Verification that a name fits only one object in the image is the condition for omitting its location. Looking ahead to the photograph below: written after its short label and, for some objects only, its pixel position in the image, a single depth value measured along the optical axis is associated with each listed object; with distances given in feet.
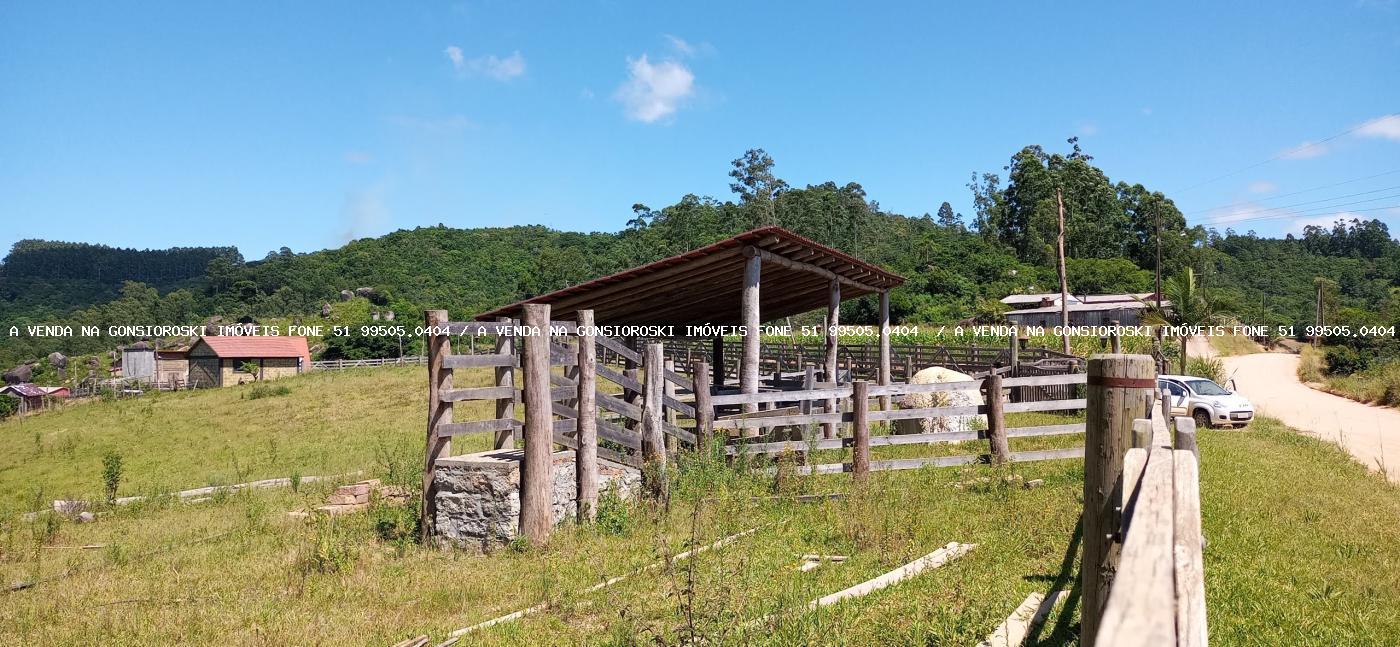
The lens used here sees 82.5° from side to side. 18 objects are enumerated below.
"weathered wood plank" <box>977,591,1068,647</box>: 13.91
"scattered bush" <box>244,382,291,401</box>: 122.52
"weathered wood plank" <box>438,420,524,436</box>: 26.19
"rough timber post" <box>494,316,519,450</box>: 30.32
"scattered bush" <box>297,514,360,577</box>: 23.49
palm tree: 102.51
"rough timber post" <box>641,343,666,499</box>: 29.17
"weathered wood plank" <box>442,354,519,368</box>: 26.48
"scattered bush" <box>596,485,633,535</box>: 26.53
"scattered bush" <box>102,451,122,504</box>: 42.83
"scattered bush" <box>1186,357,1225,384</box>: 83.15
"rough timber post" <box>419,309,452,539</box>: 26.48
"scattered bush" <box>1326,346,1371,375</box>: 107.45
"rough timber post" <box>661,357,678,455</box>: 31.61
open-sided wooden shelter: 38.70
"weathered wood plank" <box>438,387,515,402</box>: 26.00
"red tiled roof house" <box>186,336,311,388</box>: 186.29
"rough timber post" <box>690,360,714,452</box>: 30.50
